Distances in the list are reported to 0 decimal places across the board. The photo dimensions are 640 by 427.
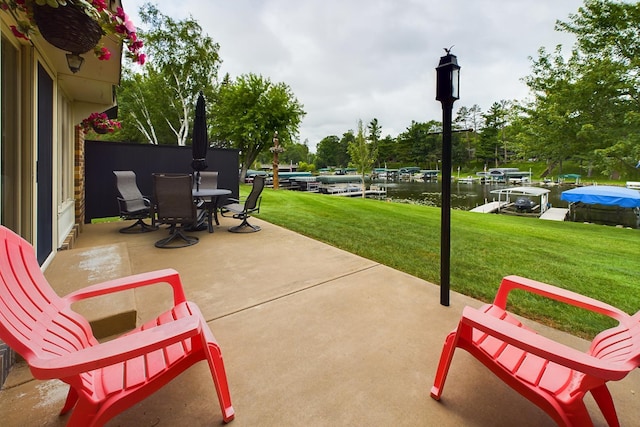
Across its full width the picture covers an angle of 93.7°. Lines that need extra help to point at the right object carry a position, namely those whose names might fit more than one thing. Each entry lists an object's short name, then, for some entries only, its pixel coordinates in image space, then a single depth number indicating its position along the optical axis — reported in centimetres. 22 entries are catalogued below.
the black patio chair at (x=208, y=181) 715
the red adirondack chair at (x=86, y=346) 105
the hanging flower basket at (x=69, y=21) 177
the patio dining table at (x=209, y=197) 514
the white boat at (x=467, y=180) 4272
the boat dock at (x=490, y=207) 1820
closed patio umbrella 573
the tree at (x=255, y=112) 2228
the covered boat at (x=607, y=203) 1504
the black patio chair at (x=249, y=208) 553
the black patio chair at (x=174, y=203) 439
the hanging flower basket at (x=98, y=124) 564
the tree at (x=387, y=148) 6438
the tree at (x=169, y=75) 1862
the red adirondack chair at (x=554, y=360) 113
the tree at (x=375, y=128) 5308
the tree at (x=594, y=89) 1006
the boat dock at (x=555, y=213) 1627
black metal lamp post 247
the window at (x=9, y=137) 228
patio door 293
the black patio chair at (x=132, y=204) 539
